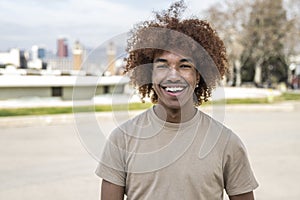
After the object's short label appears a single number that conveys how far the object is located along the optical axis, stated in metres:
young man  1.76
